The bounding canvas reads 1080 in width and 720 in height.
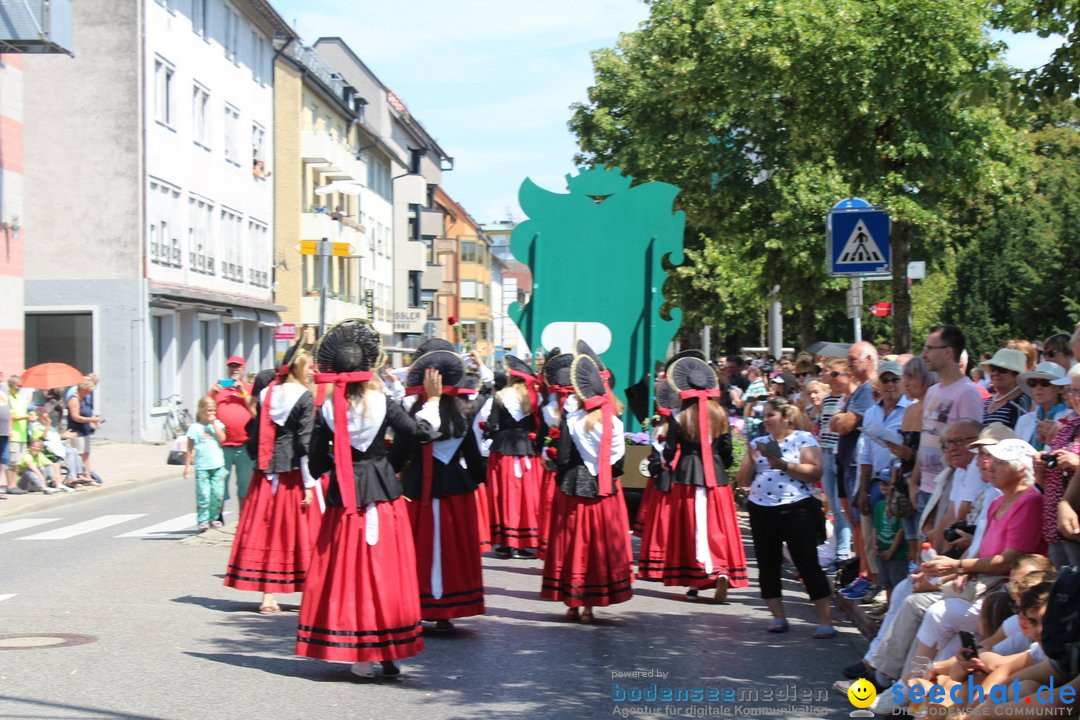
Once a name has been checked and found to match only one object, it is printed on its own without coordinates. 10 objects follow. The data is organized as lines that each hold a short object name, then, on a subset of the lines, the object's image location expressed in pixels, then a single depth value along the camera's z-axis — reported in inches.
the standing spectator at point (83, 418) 927.7
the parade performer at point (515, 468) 561.3
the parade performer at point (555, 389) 468.8
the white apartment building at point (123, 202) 1352.1
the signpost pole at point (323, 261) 1255.6
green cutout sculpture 676.1
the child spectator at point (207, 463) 573.9
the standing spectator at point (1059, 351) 372.8
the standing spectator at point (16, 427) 824.9
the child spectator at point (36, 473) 836.0
